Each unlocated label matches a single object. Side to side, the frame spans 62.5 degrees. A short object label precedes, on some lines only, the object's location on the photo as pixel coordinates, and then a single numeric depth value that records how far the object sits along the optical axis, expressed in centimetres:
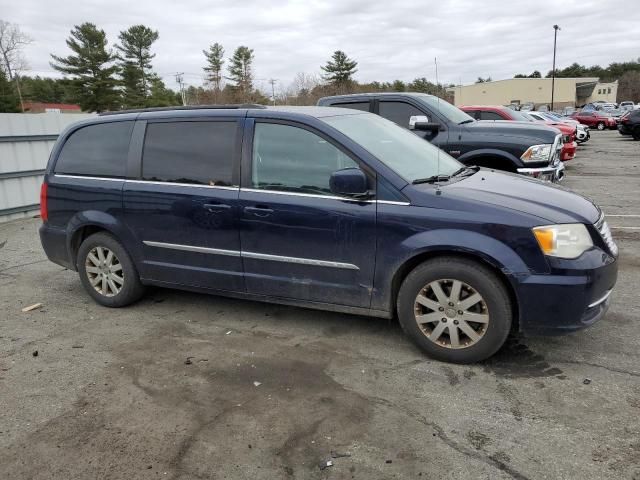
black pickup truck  768
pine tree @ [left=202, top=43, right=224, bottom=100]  7462
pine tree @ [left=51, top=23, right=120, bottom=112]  5284
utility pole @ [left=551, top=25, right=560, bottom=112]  6134
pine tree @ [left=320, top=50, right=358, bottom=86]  7262
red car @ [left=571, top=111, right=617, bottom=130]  3825
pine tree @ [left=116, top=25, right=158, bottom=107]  5991
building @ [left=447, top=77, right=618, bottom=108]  8575
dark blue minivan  350
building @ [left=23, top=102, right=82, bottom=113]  6200
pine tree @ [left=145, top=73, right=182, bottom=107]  6077
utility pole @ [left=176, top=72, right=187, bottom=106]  7425
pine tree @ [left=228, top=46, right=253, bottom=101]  7175
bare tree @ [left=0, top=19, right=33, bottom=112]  6359
